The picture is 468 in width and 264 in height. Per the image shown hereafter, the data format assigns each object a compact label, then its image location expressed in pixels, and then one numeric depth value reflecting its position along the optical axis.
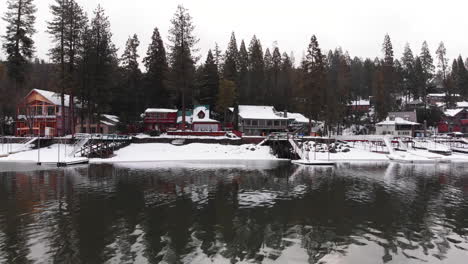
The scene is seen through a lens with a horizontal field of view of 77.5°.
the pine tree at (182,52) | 58.47
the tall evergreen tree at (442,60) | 108.94
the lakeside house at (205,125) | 63.71
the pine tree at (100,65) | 54.34
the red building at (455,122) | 84.56
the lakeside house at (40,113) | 62.66
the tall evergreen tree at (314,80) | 64.69
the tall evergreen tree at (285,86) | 92.25
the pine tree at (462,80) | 103.62
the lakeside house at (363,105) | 100.90
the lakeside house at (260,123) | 69.44
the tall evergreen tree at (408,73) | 99.70
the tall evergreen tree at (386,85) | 78.12
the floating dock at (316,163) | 42.66
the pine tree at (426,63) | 99.81
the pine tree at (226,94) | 75.69
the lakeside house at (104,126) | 66.19
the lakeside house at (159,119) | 67.81
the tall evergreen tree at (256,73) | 88.56
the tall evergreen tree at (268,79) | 89.69
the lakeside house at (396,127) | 72.62
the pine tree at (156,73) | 75.06
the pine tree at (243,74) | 89.00
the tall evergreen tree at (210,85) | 79.94
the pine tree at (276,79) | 91.31
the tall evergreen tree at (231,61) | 83.38
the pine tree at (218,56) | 93.15
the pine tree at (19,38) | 50.97
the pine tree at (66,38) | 50.94
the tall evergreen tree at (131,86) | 67.06
